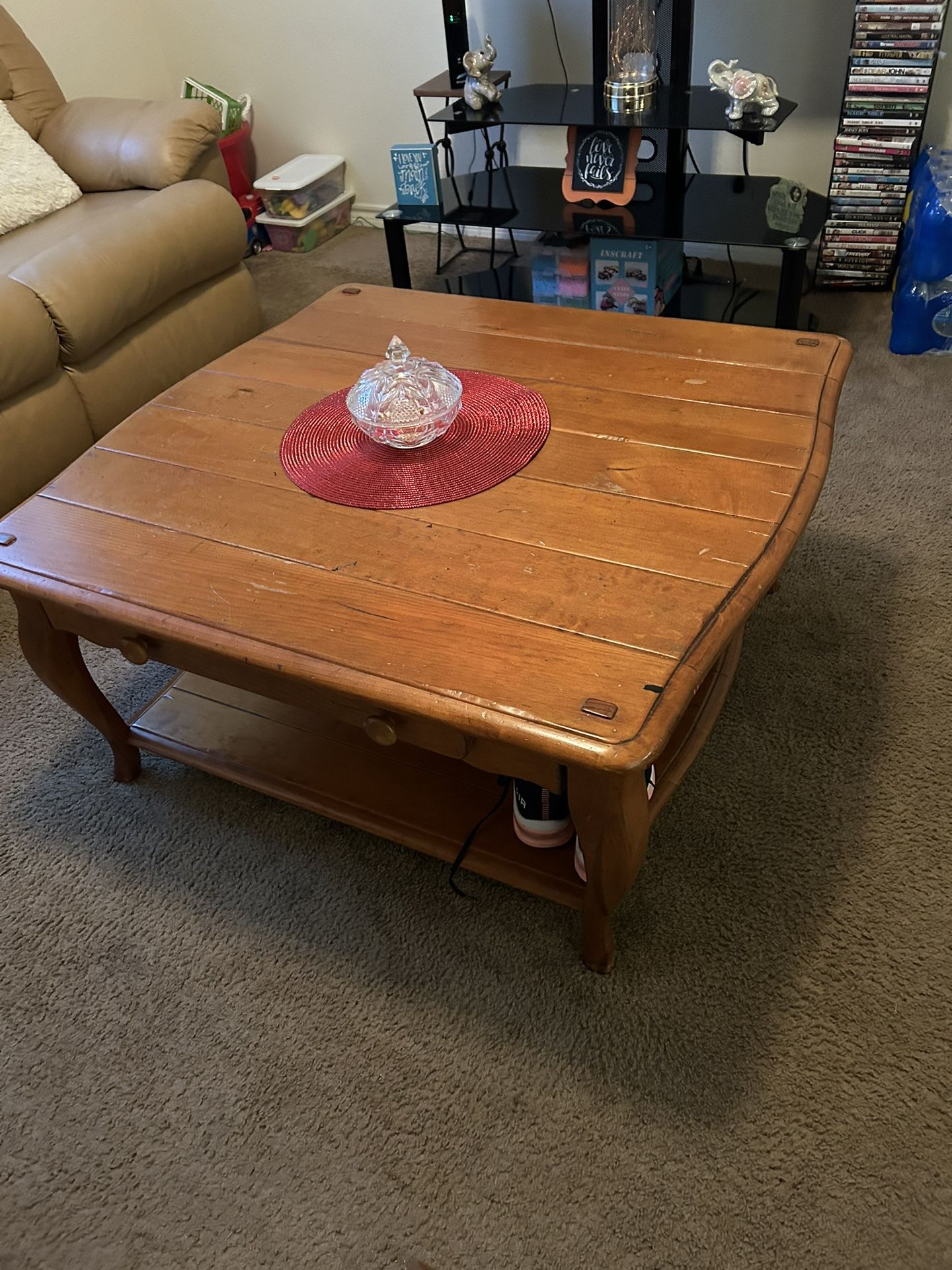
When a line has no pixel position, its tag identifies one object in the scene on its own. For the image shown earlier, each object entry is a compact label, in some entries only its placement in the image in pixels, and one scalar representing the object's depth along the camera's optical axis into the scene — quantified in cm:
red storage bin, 312
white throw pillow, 228
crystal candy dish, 130
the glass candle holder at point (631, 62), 219
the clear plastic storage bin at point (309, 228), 309
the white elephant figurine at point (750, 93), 209
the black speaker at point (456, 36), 239
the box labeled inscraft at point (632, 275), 224
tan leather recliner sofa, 198
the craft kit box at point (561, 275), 236
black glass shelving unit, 210
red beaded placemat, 124
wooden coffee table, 97
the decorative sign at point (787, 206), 212
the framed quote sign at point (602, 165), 229
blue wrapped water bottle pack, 207
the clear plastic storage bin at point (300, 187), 300
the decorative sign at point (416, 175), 235
